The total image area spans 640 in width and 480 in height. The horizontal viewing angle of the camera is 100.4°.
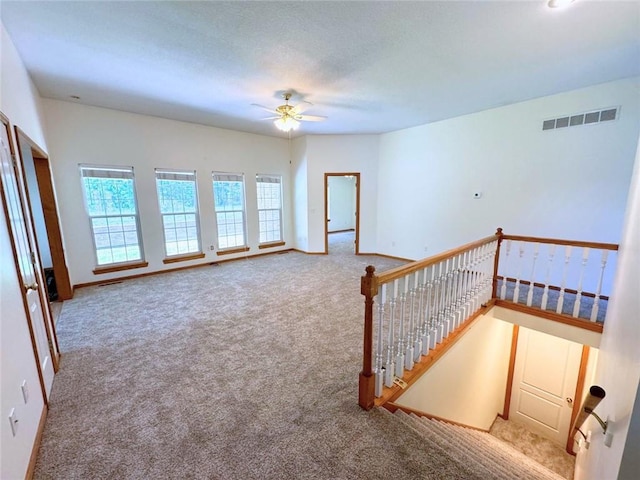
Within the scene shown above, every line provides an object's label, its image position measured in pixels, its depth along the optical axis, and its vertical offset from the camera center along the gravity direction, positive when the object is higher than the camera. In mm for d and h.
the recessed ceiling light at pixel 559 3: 1894 +1373
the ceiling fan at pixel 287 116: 3557 +1160
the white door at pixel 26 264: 1753 -432
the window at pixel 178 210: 5070 -158
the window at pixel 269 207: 6441 -162
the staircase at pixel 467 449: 1579 -1684
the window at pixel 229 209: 5750 -165
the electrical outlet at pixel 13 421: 1290 -1060
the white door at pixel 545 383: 3814 -2771
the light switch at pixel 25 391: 1496 -1053
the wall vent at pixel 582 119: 3256 +990
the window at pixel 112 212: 4359 -157
